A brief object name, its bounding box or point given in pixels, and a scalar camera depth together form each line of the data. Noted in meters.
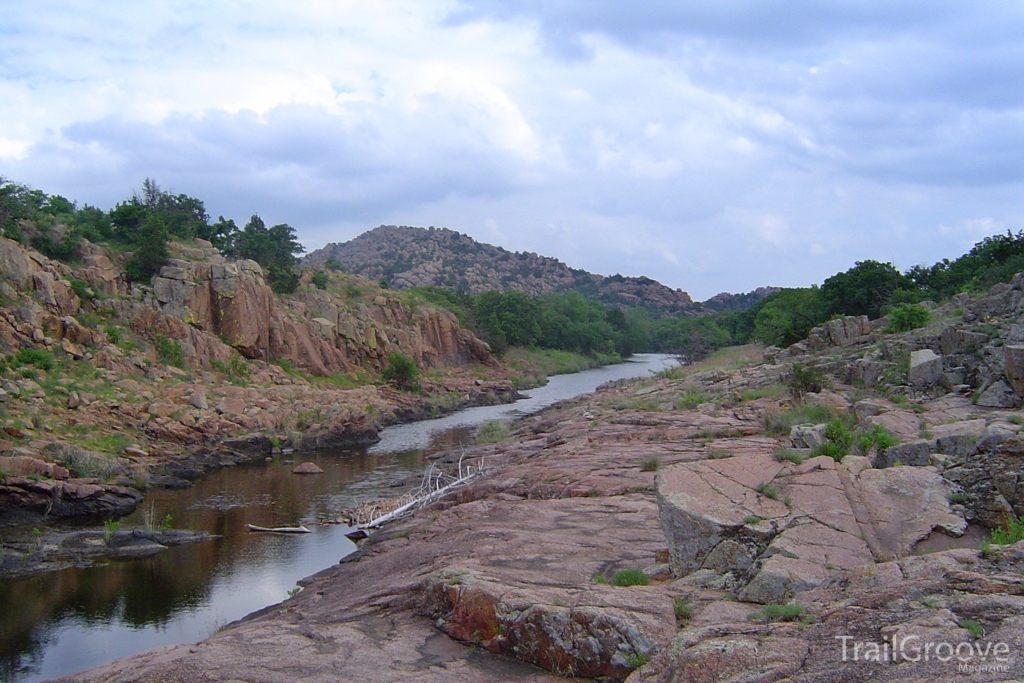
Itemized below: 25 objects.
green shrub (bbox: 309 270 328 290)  50.84
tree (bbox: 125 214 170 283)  35.19
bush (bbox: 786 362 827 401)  21.17
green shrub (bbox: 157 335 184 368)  32.16
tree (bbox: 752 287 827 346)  38.12
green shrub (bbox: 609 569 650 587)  8.45
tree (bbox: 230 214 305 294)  45.84
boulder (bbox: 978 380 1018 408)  15.36
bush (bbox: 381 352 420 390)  44.97
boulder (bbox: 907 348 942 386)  18.58
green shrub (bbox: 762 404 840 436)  16.56
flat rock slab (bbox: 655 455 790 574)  7.95
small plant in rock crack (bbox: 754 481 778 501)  9.02
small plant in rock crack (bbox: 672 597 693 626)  6.90
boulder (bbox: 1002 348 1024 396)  15.17
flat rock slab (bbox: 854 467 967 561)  7.91
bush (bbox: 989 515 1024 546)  7.10
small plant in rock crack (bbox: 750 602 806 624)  6.04
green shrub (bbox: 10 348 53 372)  25.42
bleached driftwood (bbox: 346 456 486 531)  18.33
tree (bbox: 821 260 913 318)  40.38
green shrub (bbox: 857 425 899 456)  10.80
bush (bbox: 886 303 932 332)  25.80
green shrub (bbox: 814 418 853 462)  10.98
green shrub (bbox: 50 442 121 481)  21.00
